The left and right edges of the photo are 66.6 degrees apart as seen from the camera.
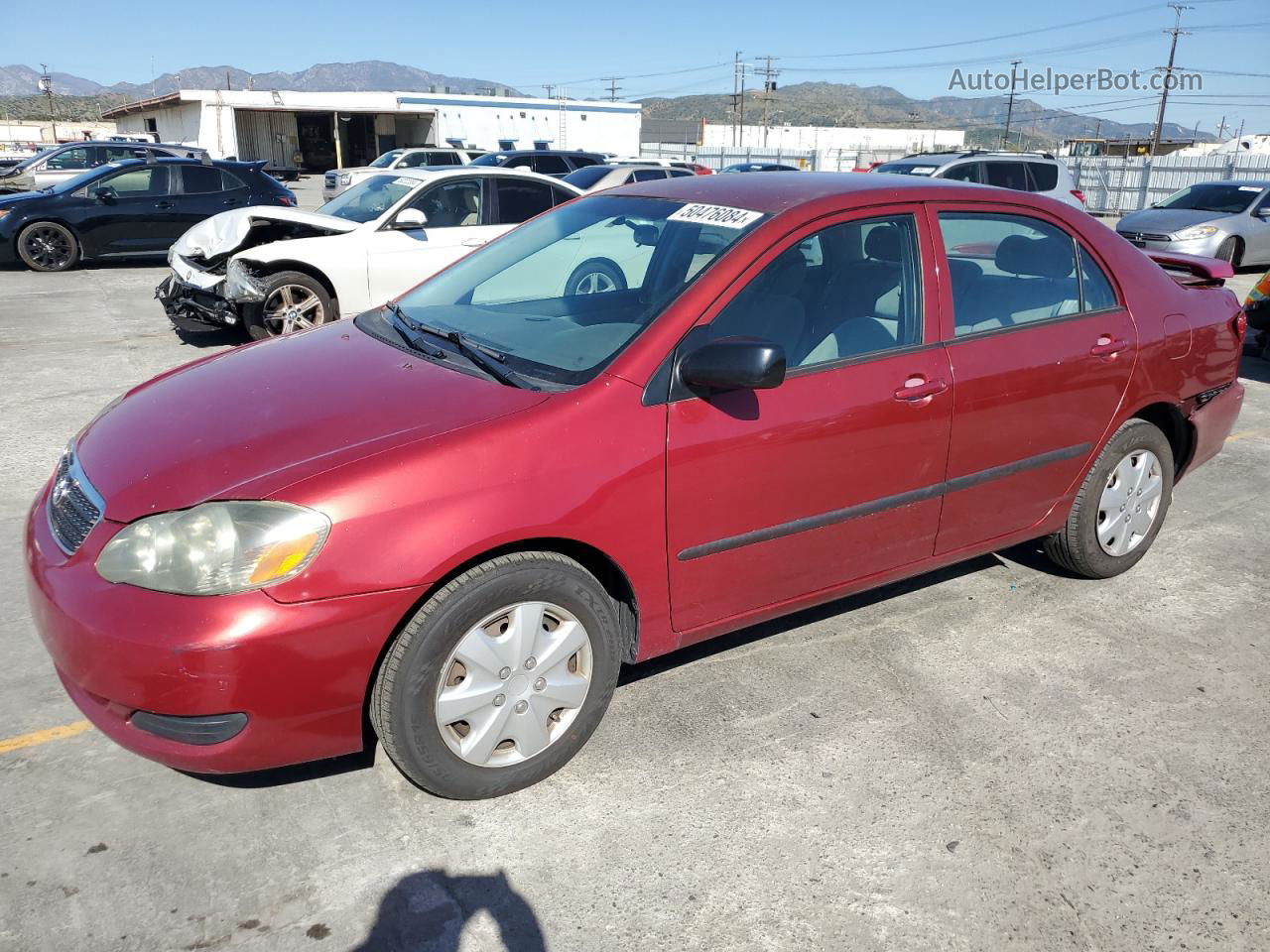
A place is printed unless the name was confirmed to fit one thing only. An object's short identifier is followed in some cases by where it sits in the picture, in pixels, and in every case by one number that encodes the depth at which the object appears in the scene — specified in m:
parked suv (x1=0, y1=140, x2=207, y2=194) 18.31
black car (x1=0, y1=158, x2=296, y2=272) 13.34
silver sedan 14.63
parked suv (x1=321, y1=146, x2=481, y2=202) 26.22
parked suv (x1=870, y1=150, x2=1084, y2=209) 15.02
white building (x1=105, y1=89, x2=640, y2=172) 48.25
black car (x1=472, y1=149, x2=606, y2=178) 19.15
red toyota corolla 2.38
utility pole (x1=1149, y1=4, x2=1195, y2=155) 58.66
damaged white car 8.17
